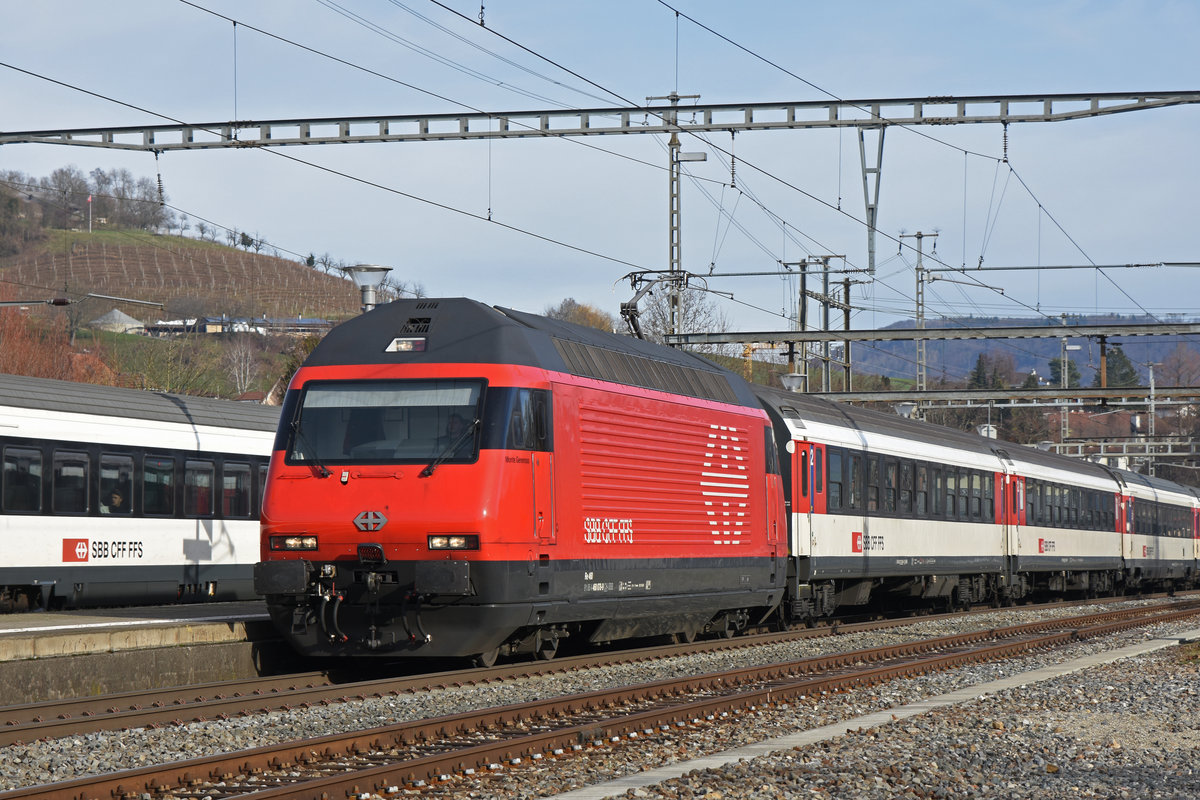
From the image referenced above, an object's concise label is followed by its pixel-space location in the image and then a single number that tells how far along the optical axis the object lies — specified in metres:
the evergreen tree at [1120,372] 164.68
